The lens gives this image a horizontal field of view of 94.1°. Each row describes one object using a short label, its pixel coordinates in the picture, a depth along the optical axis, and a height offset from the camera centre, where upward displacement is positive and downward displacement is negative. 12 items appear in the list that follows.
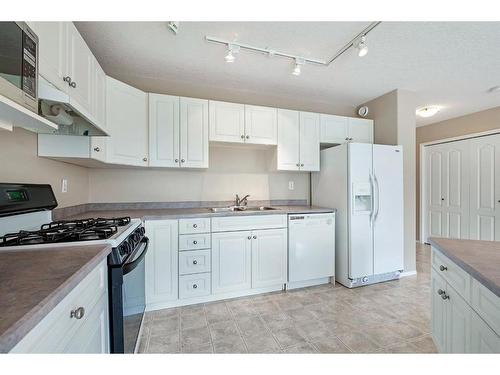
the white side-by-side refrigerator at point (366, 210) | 2.60 -0.24
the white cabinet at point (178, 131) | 2.33 +0.59
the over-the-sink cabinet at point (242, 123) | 2.54 +0.74
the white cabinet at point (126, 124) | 2.03 +0.60
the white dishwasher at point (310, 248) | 2.54 -0.67
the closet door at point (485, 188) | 3.46 +0.02
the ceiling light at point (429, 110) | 3.51 +1.20
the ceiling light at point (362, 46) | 1.89 +1.19
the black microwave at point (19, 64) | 0.81 +0.47
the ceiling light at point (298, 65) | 2.23 +1.21
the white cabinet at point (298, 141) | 2.80 +0.60
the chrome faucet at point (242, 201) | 2.87 -0.15
